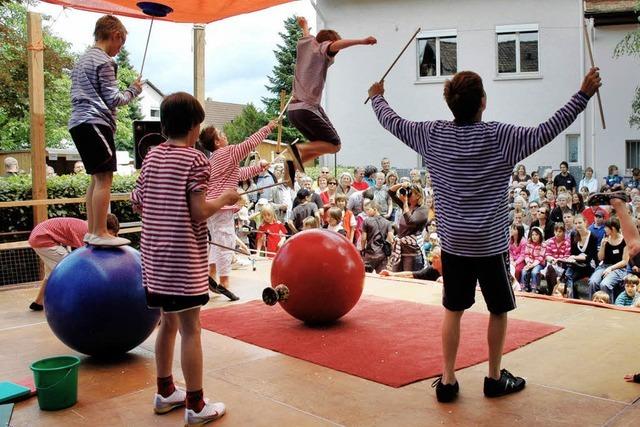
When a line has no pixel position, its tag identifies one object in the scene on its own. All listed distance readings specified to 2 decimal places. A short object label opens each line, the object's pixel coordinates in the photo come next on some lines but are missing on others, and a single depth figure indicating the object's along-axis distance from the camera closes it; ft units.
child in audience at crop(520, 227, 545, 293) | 28.78
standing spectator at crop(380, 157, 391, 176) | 47.21
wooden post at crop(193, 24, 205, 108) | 31.17
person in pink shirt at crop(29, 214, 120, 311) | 21.72
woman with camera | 28.94
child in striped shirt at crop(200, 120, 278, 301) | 21.83
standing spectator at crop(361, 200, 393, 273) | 31.09
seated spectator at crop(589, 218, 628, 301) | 25.46
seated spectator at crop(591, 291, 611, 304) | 24.41
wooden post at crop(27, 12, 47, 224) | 29.32
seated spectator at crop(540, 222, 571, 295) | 28.37
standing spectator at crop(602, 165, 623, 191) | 54.14
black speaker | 30.99
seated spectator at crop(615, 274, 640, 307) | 24.04
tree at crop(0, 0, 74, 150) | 57.62
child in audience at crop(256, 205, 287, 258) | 34.32
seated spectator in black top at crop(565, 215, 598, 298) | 27.96
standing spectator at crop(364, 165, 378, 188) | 43.28
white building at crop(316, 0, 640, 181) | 62.75
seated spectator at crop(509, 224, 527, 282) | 29.69
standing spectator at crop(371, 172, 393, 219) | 38.27
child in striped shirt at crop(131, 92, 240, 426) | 11.93
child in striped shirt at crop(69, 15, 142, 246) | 17.56
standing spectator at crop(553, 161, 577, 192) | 49.88
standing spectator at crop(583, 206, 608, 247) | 28.45
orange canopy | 26.17
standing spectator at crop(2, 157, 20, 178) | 37.45
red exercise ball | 19.02
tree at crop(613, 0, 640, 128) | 55.01
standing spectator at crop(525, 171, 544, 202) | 44.68
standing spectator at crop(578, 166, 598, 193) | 52.85
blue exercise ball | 16.01
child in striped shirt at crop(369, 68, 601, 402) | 12.78
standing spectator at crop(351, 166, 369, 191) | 41.63
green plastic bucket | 13.34
